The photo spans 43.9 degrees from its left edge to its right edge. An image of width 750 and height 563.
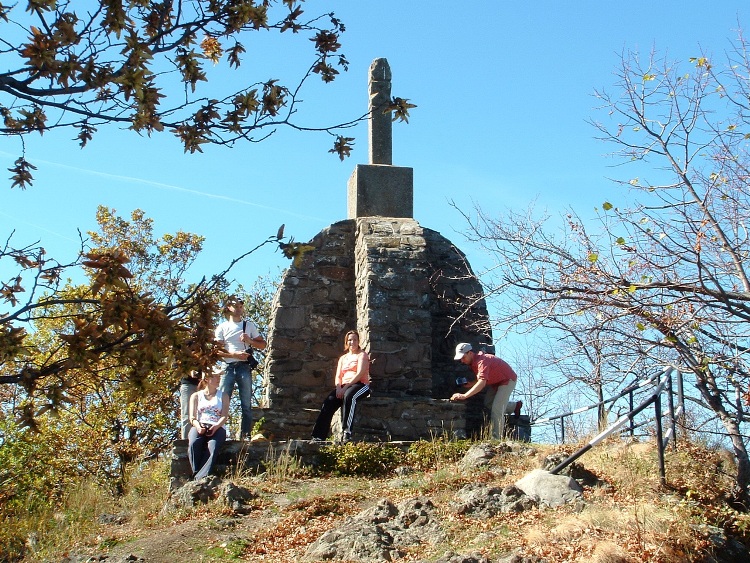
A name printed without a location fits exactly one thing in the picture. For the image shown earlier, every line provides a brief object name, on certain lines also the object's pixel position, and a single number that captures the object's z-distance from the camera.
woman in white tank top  9.49
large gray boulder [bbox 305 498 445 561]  6.92
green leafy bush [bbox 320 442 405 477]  9.81
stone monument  11.36
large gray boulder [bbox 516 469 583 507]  7.70
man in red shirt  11.15
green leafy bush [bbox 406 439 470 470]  9.98
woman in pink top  10.55
